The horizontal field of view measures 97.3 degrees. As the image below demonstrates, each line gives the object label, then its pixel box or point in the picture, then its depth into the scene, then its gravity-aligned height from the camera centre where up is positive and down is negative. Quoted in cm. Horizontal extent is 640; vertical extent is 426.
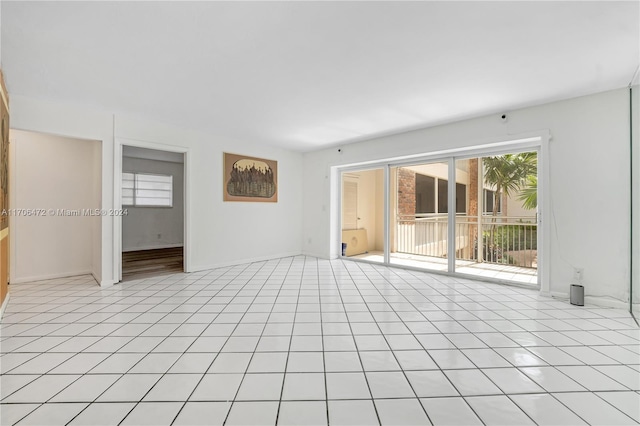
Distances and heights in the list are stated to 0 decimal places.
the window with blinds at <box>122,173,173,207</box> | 776 +61
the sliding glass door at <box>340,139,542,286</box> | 468 -2
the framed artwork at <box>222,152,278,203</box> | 570 +70
